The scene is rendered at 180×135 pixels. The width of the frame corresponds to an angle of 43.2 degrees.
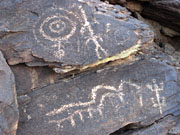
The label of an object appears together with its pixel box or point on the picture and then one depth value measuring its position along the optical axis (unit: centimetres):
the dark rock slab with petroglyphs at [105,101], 255
